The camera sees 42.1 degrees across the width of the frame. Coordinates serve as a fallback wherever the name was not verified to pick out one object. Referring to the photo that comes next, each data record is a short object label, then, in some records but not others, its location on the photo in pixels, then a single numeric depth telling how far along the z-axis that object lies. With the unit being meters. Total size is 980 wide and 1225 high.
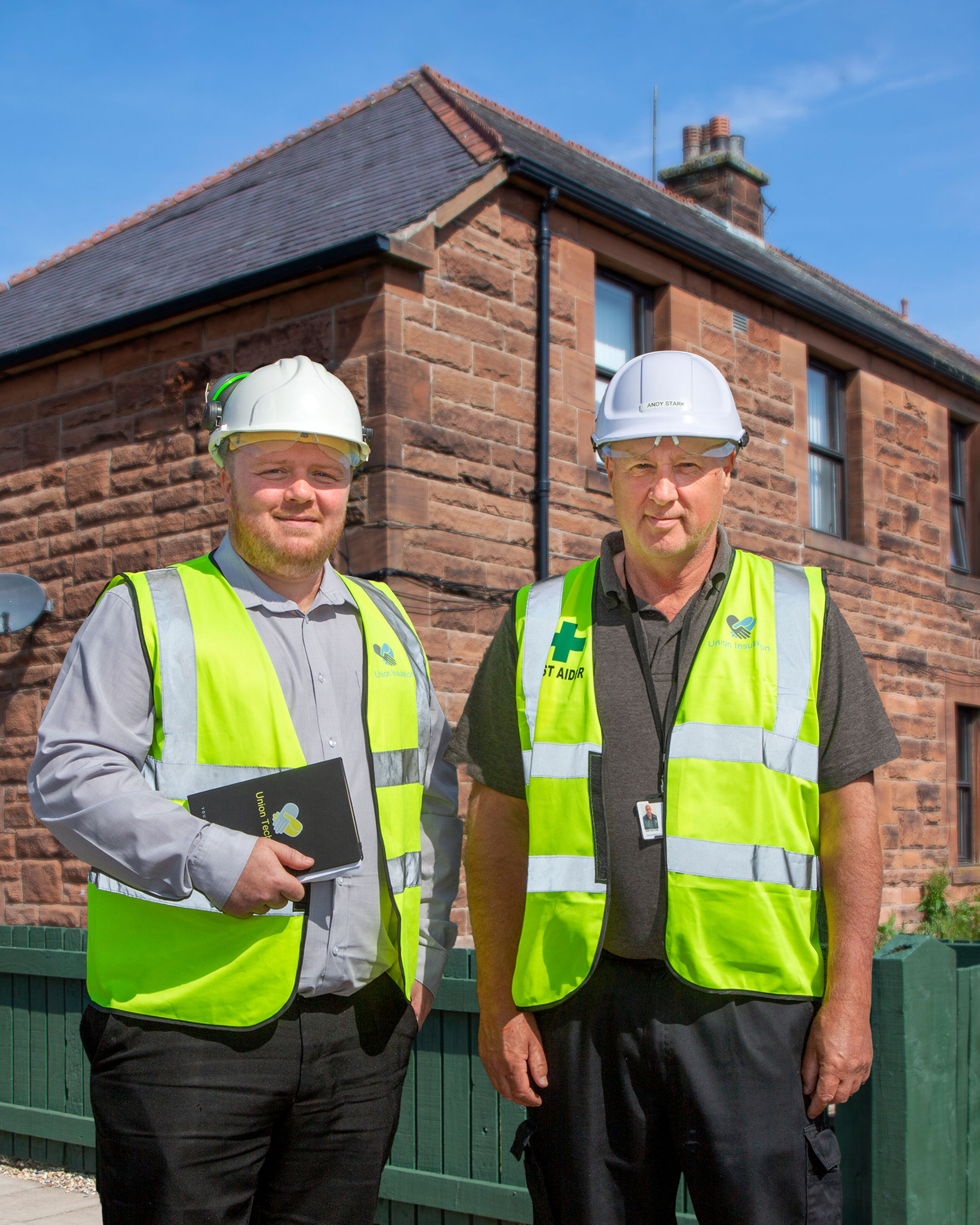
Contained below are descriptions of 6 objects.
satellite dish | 9.12
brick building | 7.96
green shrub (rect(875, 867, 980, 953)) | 11.74
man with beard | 2.58
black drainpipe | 8.55
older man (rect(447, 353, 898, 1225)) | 2.53
